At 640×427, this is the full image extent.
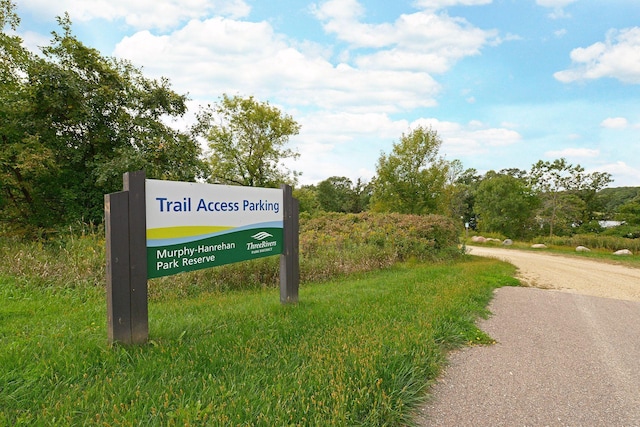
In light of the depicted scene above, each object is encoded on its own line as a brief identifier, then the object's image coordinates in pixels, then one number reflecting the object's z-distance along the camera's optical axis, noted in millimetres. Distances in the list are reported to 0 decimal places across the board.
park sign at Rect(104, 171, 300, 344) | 3162
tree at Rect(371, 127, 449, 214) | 19250
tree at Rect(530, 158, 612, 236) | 28453
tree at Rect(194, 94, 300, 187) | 26172
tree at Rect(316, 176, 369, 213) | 46531
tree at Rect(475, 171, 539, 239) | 31641
